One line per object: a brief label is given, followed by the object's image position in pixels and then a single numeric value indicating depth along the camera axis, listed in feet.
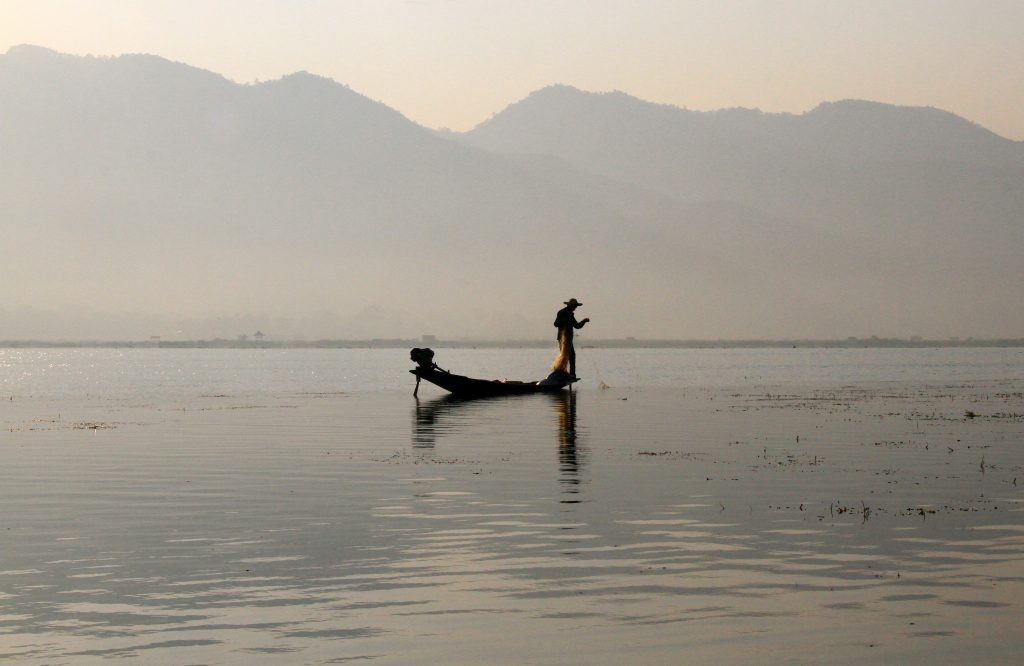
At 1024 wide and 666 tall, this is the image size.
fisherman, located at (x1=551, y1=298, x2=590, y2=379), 201.16
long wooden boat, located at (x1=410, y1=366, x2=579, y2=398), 200.23
